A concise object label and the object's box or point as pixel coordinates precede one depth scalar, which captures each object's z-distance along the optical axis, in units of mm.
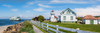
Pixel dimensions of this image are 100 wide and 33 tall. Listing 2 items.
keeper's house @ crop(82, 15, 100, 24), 41272
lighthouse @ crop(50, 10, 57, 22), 55094
